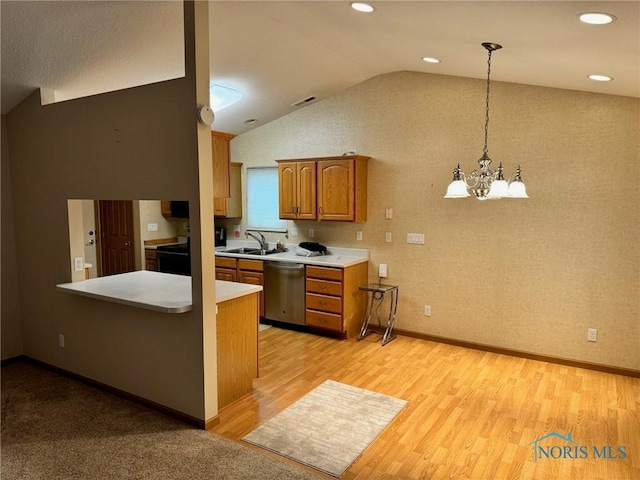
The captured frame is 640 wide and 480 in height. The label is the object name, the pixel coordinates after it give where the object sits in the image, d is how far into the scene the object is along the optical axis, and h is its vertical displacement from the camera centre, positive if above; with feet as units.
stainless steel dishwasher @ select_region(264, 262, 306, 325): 16.80 -3.58
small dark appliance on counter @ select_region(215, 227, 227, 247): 20.93 -1.72
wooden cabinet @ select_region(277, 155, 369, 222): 16.35 +0.51
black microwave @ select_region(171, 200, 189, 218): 20.10 -0.36
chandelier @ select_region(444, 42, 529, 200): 9.85 +0.35
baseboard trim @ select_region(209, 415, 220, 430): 9.72 -5.02
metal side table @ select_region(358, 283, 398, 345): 15.99 -3.97
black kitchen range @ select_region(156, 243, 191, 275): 19.10 -2.57
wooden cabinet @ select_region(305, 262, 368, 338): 15.90 -3.64
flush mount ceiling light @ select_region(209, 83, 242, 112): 15.24 +3.83
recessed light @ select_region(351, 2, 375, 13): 8.27 +3.79
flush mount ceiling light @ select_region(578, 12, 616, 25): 6.07 +2.63
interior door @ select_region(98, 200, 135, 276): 20.25 -1.73
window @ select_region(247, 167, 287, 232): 19.62 +0.06
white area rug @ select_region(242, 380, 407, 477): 8.80 -5.14
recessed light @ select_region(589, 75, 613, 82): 9.97 +2.89
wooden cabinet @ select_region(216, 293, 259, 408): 10.68 -3.74
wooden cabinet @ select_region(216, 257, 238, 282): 18.30 -2.89
